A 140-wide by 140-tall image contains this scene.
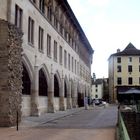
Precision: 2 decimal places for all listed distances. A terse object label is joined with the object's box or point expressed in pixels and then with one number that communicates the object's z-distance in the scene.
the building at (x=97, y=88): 83.94
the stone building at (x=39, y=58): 13.42
